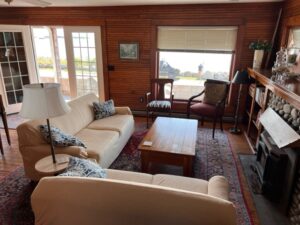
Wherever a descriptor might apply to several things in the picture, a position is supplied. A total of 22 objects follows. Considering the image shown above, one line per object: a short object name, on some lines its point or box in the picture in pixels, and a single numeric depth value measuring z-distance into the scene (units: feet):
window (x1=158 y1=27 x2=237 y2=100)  14.62
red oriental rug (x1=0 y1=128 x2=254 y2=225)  7.13
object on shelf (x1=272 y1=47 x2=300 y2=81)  9.02
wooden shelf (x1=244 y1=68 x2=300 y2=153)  7.27
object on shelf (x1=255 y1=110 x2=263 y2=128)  11.18
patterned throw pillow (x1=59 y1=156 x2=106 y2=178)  5.33
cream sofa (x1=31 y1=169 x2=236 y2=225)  3.93
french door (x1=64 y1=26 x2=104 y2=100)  16.44
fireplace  6.87
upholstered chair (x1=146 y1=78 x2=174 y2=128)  14.25
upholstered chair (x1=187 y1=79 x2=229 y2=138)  13.21
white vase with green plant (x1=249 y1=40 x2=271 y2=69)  12.98
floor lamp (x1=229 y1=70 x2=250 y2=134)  12.83
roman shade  14.46
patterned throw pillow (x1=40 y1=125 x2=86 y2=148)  7.79
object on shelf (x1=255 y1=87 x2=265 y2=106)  11.26
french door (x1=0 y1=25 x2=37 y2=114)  16.42
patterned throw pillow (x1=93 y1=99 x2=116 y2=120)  11.91
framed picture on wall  15.87
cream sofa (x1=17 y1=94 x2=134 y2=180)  8.00
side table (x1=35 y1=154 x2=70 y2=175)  6.60
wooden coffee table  8.54
